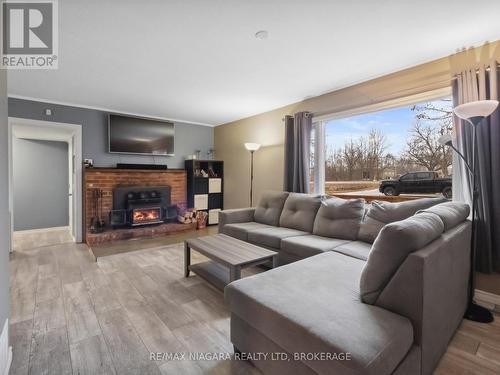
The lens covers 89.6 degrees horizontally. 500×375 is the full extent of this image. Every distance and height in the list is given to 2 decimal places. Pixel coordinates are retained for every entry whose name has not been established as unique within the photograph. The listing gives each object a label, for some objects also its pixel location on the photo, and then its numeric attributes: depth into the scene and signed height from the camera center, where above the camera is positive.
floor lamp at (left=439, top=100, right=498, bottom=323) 1.92 +0.12
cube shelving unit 5.31 +0.04
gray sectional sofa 1.08 -0.63
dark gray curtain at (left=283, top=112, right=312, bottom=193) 3.79 +0.57
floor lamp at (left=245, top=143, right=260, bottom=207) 4.44 +0.75
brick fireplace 4.27 -0.05
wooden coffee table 2.19 -0.62
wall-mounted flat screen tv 4.50 +1.03
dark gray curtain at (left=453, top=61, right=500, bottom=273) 2.16 +0.13
